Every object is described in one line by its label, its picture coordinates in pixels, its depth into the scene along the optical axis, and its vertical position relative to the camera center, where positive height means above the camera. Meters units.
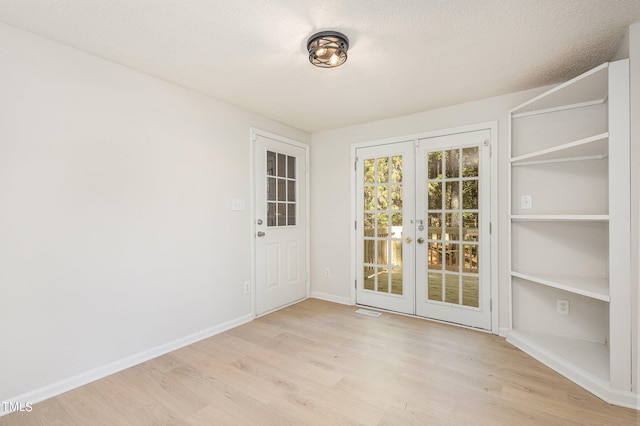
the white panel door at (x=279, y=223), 3.50 -0.16
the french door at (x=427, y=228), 3.08 -0.21
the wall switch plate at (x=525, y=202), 2.76 +0.06
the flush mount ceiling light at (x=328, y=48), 1.91 +1.07
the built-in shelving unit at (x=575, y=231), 1.86 -0.19
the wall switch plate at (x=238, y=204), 3.19 +0.08
